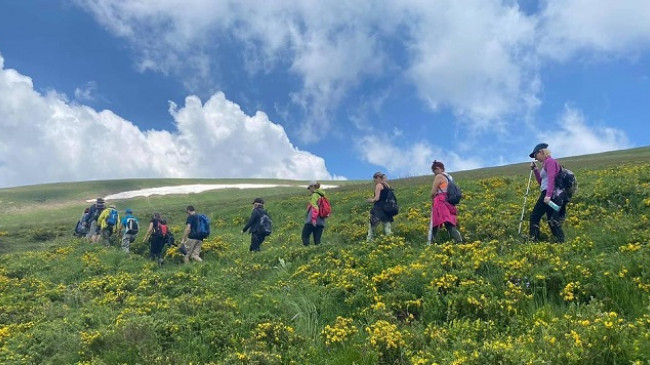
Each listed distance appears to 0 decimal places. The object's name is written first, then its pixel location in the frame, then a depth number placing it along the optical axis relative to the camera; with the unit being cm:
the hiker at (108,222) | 2238
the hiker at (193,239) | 1684
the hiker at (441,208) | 1219
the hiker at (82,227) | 2498
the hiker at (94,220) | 2315
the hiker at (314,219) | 1555
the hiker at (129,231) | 2016
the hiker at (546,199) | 1081
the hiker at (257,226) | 1650
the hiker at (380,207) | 1445
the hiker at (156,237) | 1809
